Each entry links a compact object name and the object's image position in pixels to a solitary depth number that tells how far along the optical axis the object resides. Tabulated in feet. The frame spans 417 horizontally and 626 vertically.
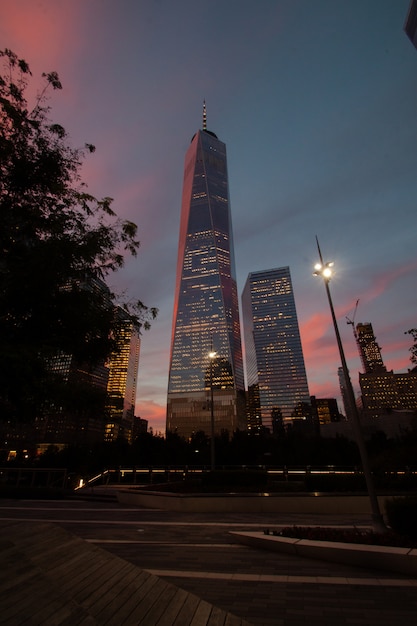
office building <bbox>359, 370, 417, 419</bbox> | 609.66
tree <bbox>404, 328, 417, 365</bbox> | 64.69
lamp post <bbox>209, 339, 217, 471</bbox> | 79.82
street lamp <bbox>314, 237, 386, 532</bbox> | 27.55
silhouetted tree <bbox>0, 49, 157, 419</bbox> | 21.03
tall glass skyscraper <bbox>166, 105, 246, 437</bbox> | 517.96
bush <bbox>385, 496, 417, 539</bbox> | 22.91
